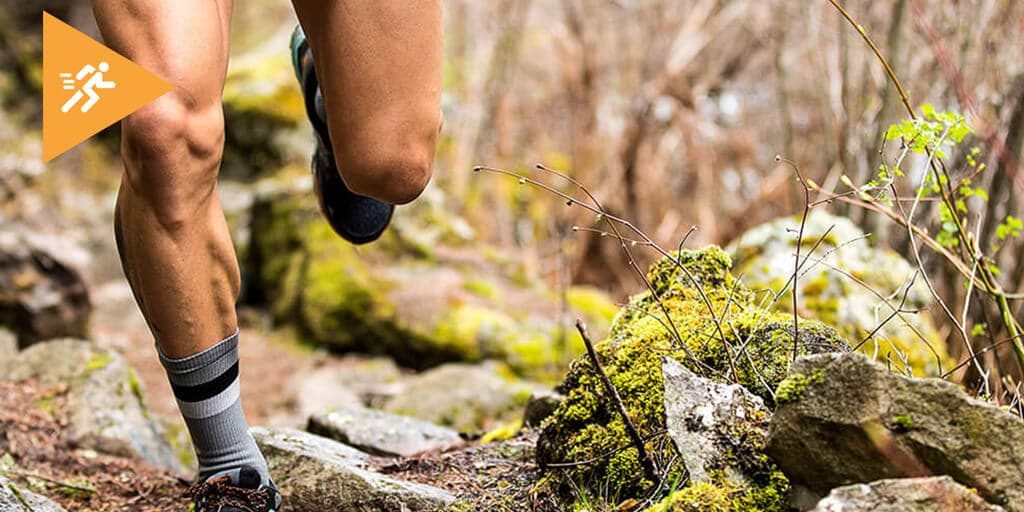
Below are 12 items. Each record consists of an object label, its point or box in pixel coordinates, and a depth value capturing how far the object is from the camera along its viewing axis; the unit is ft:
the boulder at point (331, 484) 7.10
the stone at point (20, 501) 6.60
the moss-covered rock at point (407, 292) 19.66
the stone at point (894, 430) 5.07
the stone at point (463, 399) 15.06
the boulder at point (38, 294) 16.92
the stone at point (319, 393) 17.81
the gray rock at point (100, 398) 10.96
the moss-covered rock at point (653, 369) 6.68
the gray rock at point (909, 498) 4.69
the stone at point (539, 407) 9.57
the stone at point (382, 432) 10.18
